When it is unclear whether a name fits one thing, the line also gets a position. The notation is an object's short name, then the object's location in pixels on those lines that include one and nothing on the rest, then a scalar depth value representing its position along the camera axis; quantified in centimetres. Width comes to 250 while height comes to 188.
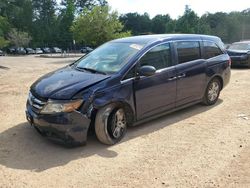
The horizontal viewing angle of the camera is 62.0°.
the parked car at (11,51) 4047
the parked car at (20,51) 3966
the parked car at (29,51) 4064
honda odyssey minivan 307
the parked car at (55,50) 4324
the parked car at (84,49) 4215
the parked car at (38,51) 4159
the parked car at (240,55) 1002
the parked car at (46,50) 4259
